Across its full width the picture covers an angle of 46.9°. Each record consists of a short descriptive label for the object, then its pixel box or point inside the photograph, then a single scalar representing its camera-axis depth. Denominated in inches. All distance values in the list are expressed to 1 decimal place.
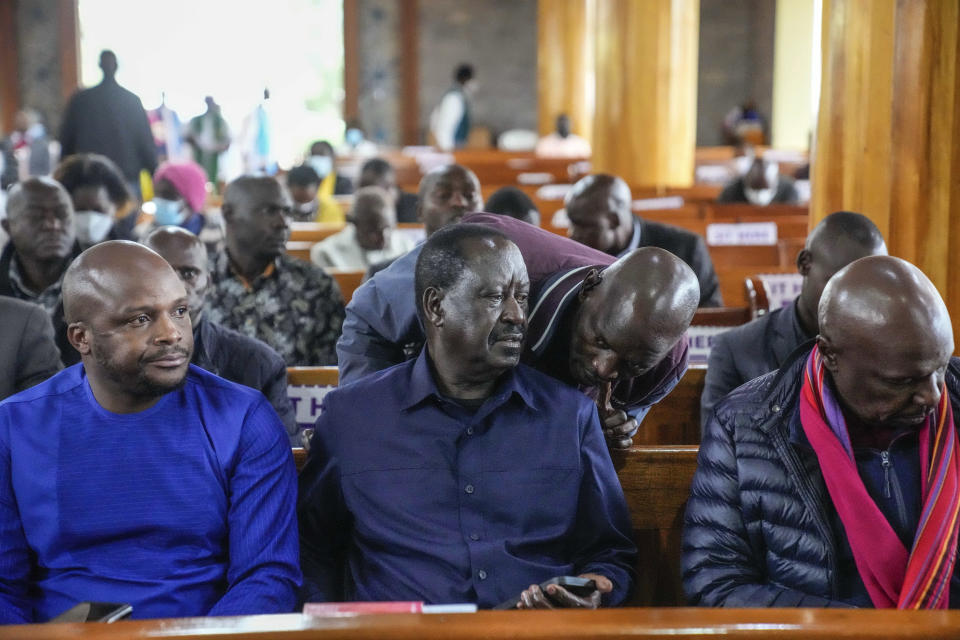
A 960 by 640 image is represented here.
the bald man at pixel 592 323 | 93.8
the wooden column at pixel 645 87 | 373.4
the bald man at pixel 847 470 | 81.7
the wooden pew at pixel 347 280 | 201.6
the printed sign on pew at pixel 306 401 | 141.6
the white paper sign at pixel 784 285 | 201.2
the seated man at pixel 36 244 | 164.1
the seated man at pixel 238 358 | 128.3
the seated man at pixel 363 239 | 233.3
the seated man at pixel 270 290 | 165.3
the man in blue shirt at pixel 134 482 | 86.8
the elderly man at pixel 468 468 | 90.2
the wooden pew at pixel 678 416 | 144.5
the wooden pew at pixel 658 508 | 103.7
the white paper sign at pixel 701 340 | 177.0
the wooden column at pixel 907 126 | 145.6
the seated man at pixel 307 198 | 333.1
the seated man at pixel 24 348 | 122.4
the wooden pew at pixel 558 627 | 62.4
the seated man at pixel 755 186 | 343.9
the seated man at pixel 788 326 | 132.3
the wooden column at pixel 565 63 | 615.5
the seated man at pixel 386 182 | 320.8
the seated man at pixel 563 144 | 584.1
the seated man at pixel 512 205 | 201.3
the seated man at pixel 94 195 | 210.7
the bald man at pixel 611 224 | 182.1
